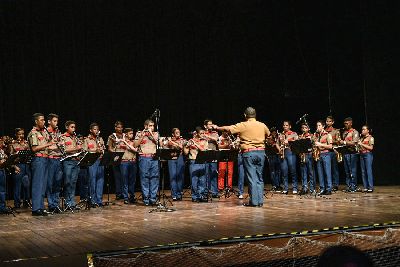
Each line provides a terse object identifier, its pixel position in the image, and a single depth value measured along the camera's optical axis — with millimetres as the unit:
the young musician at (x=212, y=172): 12716
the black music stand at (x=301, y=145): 11070
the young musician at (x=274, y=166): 14244
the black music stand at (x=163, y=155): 9828
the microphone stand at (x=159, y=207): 9569
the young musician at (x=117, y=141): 12234
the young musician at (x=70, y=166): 10562
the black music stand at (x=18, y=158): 9422
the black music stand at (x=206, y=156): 10867
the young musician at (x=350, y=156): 13023
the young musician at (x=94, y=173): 11469
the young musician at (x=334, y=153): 13334
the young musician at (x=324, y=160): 12250
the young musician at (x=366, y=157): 13094
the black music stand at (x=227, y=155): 11430
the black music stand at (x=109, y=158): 10794
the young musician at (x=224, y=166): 12932
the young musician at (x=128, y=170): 12008
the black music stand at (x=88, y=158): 9891
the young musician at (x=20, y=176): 12234
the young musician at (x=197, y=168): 11828
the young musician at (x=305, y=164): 12844
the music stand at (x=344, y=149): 12342
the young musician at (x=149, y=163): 10938
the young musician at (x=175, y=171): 12508
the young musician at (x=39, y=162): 9406
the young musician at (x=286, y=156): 13594
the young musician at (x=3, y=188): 10677
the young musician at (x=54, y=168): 9922
